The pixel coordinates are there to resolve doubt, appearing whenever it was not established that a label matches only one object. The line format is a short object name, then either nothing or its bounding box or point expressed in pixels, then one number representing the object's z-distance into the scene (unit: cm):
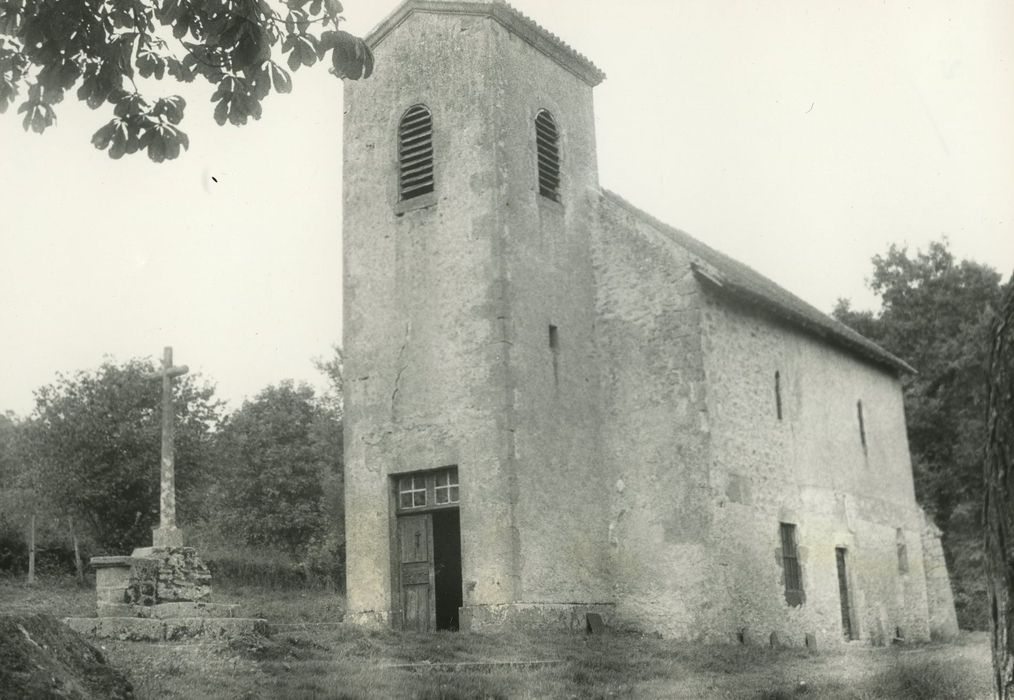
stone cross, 1388
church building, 1595
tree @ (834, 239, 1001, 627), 3312
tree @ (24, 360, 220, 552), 2828
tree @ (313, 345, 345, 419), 4544
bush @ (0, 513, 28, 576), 2853
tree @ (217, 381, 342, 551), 3981
